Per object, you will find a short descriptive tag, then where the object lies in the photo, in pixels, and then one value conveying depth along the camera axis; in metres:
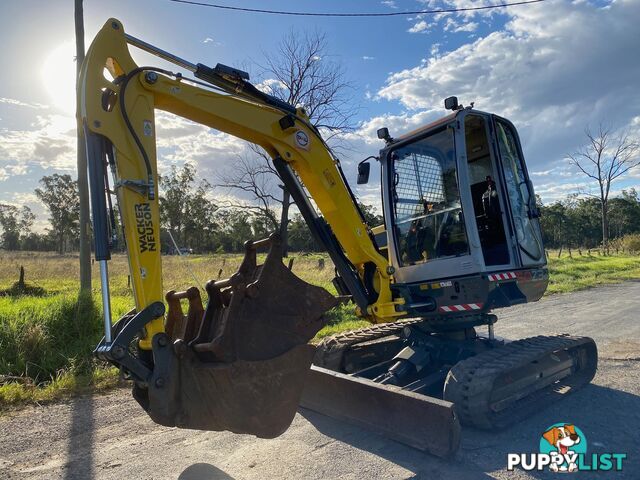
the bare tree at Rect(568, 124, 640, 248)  36.88
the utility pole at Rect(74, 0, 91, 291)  8.64
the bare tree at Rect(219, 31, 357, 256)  15.98
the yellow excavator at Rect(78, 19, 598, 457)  3.24
